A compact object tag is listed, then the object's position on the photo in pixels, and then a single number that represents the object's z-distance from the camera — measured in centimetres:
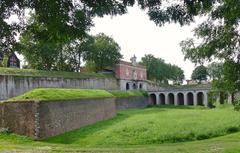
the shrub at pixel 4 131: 1463
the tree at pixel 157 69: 5677
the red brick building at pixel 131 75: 3941
